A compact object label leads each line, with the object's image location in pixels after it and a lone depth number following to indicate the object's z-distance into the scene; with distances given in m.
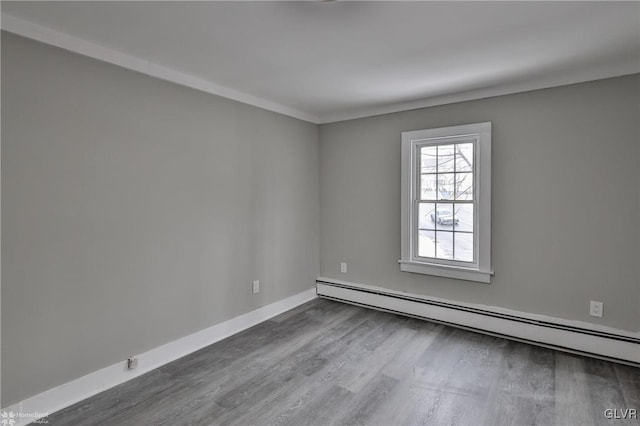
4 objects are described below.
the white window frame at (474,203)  3.39
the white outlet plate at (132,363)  2.58
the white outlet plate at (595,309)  2.88
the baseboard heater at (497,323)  2.80
